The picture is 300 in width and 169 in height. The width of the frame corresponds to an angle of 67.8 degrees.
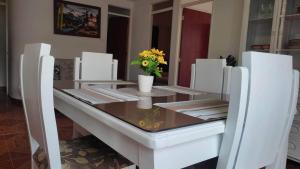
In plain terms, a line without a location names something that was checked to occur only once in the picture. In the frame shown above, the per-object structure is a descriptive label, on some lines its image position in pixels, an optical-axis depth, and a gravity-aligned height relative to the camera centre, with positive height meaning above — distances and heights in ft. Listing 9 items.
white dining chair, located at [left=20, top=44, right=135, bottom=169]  2.69 -1.02
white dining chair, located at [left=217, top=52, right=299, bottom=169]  2.56 -0.58
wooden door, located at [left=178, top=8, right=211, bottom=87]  16.20 +1.66
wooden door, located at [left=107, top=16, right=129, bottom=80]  19.63 +1.74
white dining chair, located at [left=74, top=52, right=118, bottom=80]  7.14 -0.31
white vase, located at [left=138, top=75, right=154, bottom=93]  4.94 -0.51
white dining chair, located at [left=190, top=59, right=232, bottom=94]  6.02 -0.35
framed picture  14.99 +2.63
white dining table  2.14 -0.90
